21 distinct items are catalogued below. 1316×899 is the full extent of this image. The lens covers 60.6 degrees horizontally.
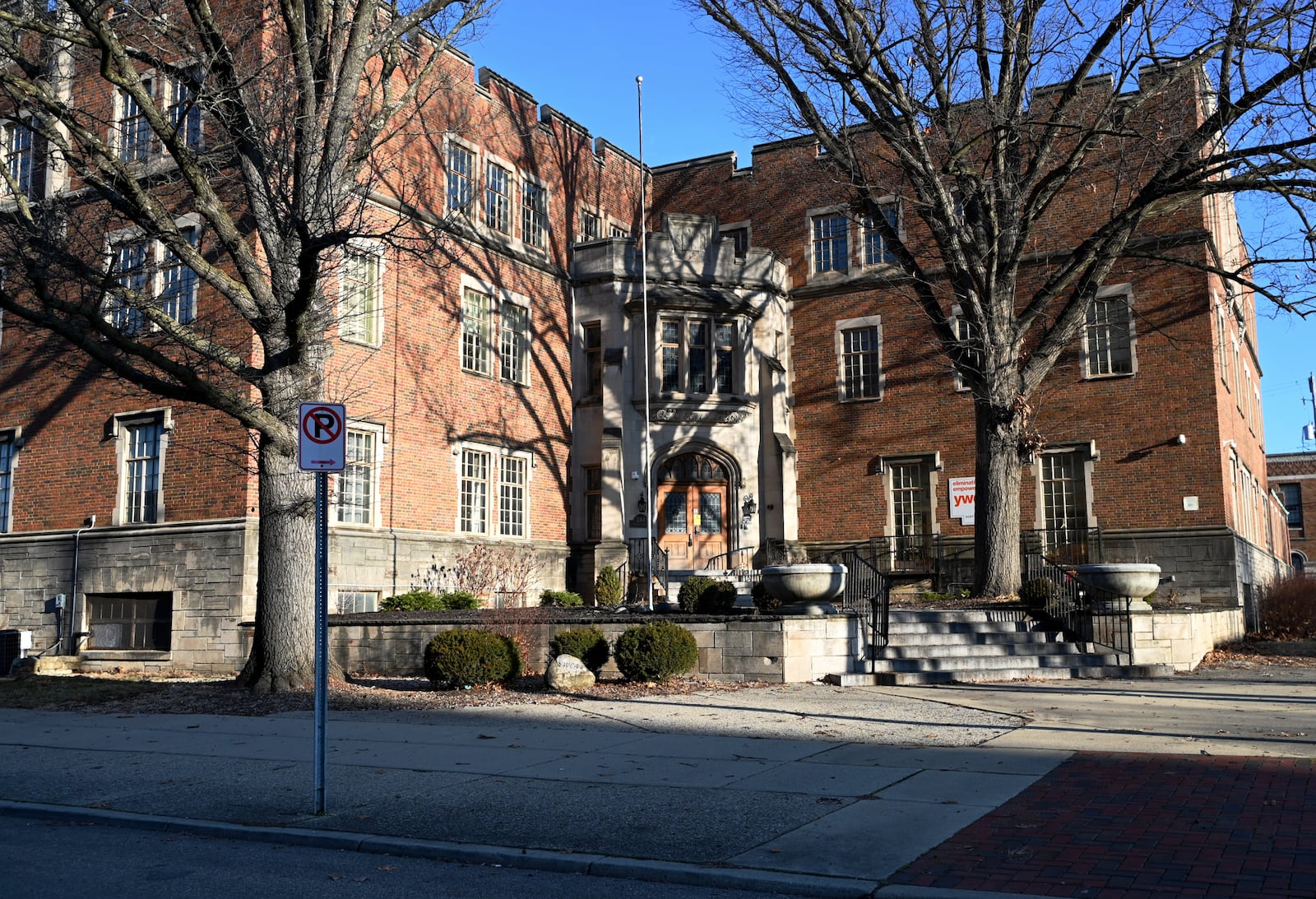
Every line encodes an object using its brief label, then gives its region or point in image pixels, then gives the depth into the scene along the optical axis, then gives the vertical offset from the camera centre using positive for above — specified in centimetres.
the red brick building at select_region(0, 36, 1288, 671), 2278 +342
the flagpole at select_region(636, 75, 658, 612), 2656 +429
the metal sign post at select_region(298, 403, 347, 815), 759 +70
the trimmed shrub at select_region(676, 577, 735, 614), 1809 -62
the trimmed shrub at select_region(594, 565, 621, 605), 2611 -62
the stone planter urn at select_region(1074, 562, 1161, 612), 1811 -39
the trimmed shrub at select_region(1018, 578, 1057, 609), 1920 -64
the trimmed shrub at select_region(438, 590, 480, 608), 2253 -72
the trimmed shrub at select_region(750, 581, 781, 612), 1702 -63
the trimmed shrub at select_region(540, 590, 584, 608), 2602 -83
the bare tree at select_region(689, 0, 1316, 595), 1805 +692
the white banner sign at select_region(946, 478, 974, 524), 2830 +142
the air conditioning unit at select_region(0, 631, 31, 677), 1975 -138
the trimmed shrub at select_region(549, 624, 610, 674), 1574 -117
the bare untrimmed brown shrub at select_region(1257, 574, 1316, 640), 2519 -135
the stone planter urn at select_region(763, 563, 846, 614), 1620 -38
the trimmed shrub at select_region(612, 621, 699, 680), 1520 -123
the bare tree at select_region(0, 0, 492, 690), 1372 +469
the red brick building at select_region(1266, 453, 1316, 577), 6388 +327
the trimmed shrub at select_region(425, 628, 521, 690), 1518 -128
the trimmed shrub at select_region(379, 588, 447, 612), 2195 -74
